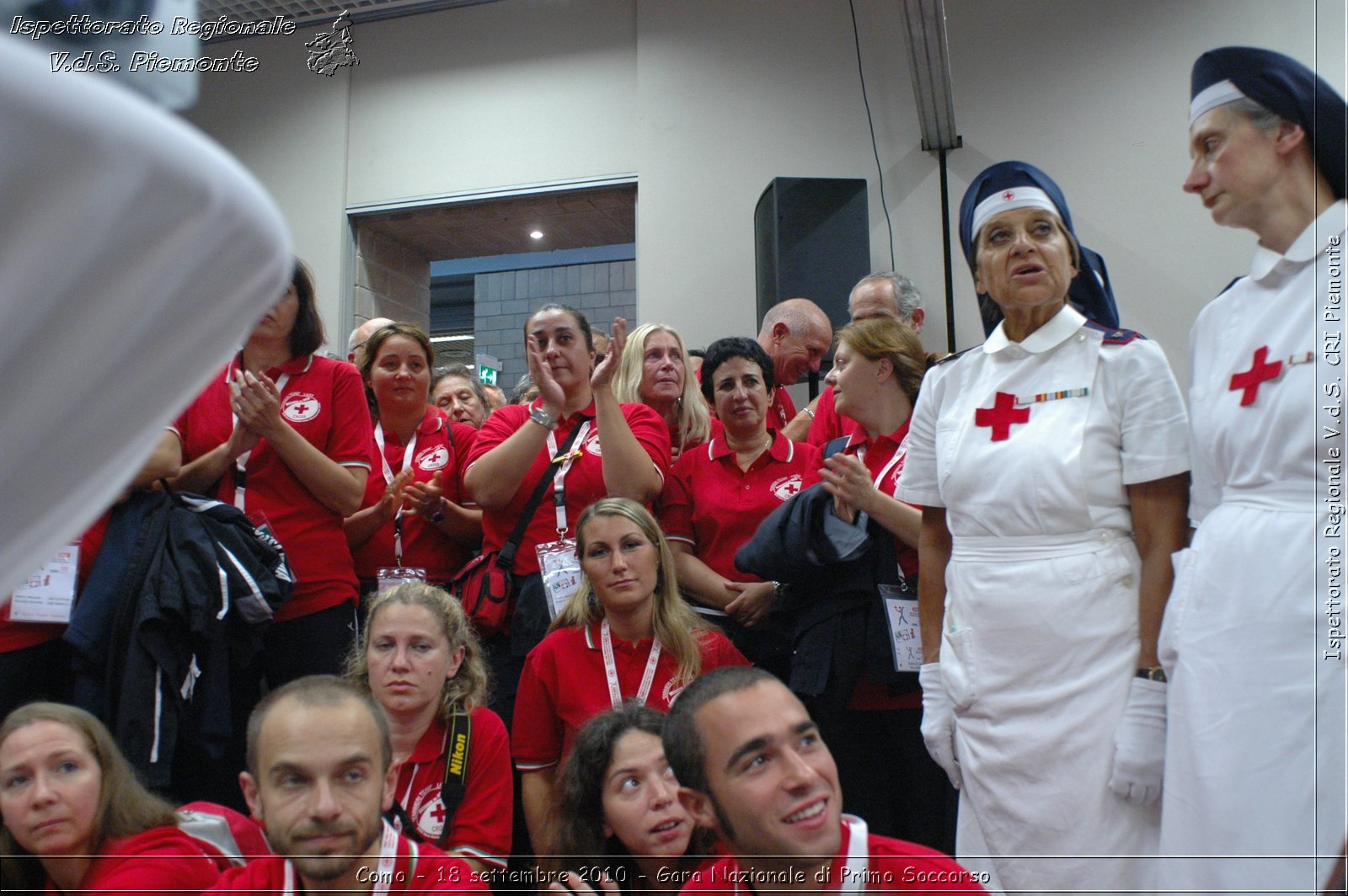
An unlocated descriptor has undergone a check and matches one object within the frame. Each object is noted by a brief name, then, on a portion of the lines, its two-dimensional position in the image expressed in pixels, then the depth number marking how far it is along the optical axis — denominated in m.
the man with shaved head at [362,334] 4.17
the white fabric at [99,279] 0.37
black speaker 5.26
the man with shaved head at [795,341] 4.39
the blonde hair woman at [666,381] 3.60
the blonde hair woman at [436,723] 2.39
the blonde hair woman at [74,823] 2.02
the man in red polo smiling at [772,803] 1.54
